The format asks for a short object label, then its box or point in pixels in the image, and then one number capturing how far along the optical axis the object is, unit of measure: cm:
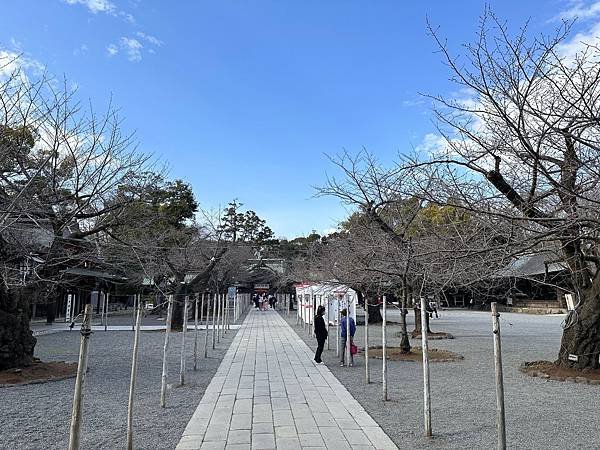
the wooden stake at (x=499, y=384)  446
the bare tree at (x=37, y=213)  826
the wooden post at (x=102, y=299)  2810
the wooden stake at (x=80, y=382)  366
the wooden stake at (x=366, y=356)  971
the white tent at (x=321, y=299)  1521
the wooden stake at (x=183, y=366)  941
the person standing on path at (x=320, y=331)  1264
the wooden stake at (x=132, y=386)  533
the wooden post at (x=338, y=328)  1280
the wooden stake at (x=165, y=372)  754
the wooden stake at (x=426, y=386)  596
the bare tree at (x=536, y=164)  490
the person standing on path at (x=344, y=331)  1244
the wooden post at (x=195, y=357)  1190
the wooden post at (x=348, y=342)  1227
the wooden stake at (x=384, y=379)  814
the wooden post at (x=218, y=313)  1840
